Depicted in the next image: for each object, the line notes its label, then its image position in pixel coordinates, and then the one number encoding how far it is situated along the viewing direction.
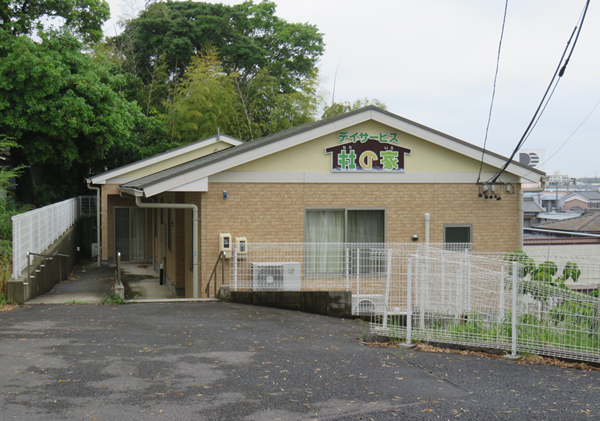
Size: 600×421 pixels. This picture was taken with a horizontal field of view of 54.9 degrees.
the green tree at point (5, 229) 10.98
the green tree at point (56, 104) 21.67
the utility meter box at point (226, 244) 12.23
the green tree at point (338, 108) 36.69
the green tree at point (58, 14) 24.03
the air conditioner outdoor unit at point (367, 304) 12.20
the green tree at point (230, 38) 39.38
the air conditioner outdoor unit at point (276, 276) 12.11
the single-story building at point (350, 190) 12.53
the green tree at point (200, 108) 30.25
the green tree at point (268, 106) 33.94
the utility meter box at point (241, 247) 12.26
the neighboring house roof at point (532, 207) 49.66
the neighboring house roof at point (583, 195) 69.24
